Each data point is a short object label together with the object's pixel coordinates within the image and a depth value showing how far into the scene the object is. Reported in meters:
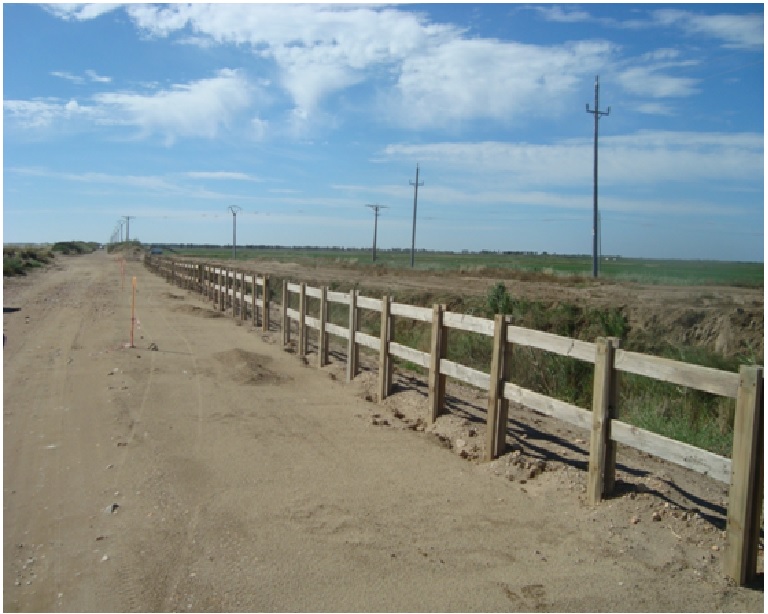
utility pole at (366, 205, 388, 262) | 79.35
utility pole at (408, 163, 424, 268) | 64.69
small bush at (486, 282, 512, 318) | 17.45
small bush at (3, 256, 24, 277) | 47.18
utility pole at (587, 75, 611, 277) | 39.09
